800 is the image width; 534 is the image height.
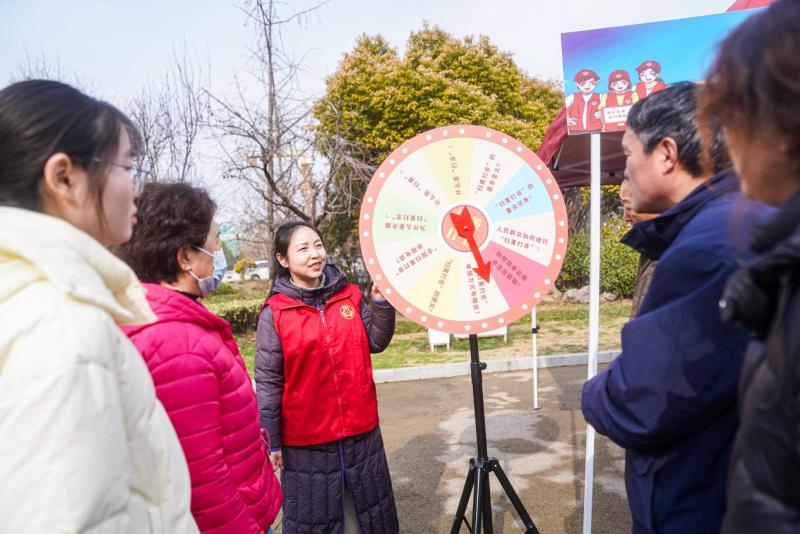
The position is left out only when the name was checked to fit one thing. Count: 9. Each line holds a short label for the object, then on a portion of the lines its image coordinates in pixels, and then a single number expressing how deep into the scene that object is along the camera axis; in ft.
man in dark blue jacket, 4.12
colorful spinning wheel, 7.53
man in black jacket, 2.26
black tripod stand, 7.92
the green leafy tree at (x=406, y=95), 44.96
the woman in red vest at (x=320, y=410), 8.18
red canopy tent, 13.64
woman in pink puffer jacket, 5.06
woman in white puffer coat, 2.85
